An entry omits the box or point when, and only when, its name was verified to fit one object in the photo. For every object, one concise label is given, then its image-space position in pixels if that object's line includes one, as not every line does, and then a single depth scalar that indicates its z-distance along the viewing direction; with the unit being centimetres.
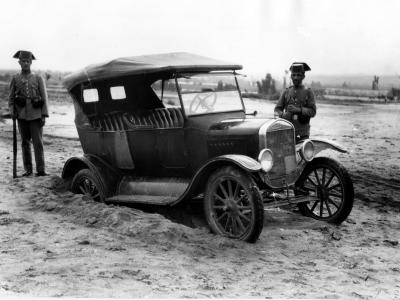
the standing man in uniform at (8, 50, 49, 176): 838
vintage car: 588
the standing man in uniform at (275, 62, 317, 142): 772
